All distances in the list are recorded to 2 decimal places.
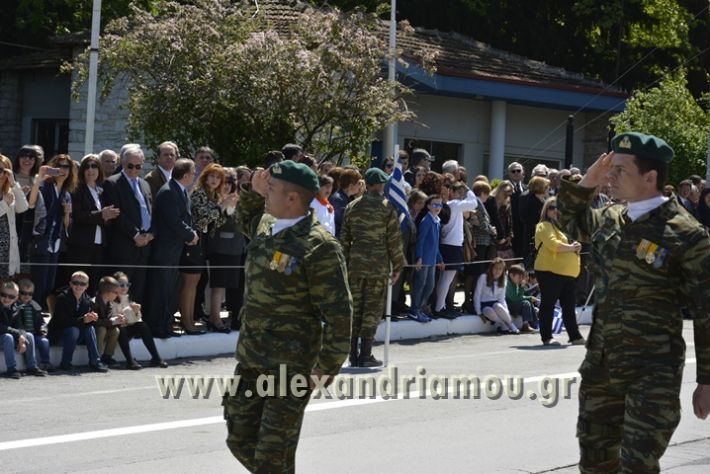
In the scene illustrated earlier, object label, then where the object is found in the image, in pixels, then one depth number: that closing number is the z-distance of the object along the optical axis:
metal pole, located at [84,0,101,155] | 18.80
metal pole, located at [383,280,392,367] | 13.84
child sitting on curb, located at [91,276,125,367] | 12.95
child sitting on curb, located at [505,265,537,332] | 18.08
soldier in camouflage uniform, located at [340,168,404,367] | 13.23
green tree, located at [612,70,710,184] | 28.55
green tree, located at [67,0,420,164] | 19.00
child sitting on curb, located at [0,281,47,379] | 12.09
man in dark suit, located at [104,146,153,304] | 13.95
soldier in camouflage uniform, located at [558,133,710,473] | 6.25
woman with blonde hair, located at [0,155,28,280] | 13.03
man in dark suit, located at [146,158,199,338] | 14.08
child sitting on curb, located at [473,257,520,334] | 17.77
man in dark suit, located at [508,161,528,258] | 19.28
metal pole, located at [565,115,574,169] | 25.94
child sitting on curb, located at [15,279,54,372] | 12.41
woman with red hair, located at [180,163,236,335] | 14.59
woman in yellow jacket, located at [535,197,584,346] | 16.45
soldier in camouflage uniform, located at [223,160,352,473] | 6.50
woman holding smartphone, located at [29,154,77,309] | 13.48
